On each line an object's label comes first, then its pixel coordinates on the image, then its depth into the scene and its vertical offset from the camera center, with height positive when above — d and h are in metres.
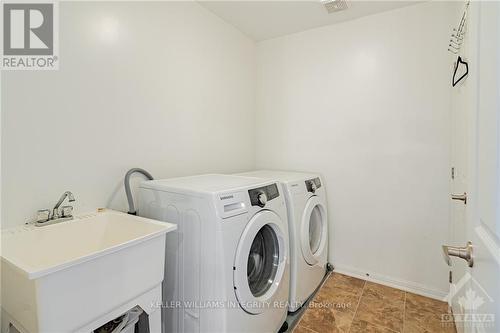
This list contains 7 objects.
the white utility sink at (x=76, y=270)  0.78 -0.42
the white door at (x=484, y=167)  0.50 -0.01
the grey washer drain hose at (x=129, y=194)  1.52 -0.21
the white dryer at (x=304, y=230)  1.77 -0.56
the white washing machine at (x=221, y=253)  1.21 -0.51
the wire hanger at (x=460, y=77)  1.36 +0.56
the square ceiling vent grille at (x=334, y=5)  2.00 +1.30
